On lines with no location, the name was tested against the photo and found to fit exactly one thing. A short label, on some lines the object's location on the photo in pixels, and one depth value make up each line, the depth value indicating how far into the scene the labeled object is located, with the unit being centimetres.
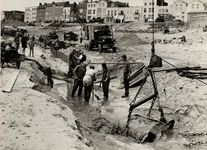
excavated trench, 640
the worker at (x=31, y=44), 1784
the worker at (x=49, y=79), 1221
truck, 2458
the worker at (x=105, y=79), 1073
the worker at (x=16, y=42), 1585
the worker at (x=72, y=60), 1427
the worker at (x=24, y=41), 1659
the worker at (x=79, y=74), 1070
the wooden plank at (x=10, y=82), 767
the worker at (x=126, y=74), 1067
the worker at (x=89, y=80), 982
